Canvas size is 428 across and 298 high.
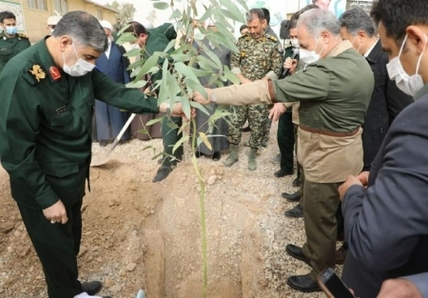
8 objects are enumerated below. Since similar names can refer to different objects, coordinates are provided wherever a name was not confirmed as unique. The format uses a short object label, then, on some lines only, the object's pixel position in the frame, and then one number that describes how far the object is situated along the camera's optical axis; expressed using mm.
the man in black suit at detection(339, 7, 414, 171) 2145
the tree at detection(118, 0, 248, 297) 1118
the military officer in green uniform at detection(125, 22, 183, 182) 3551
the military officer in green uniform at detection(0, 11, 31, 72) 4984
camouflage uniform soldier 3564
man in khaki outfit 1740
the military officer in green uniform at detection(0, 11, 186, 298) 1487
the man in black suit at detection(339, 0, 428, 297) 674
